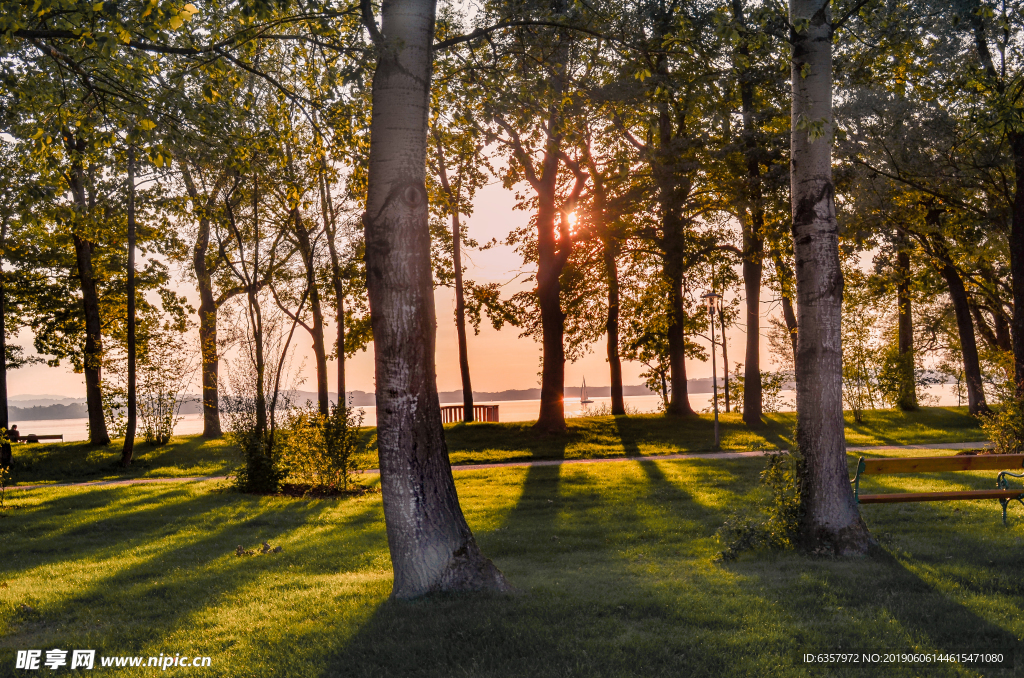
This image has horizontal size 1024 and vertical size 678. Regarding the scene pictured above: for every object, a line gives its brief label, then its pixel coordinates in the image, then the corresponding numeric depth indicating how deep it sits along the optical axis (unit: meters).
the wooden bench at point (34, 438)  25.63
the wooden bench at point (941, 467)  7.48
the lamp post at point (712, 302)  20.04
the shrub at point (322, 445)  13.39
